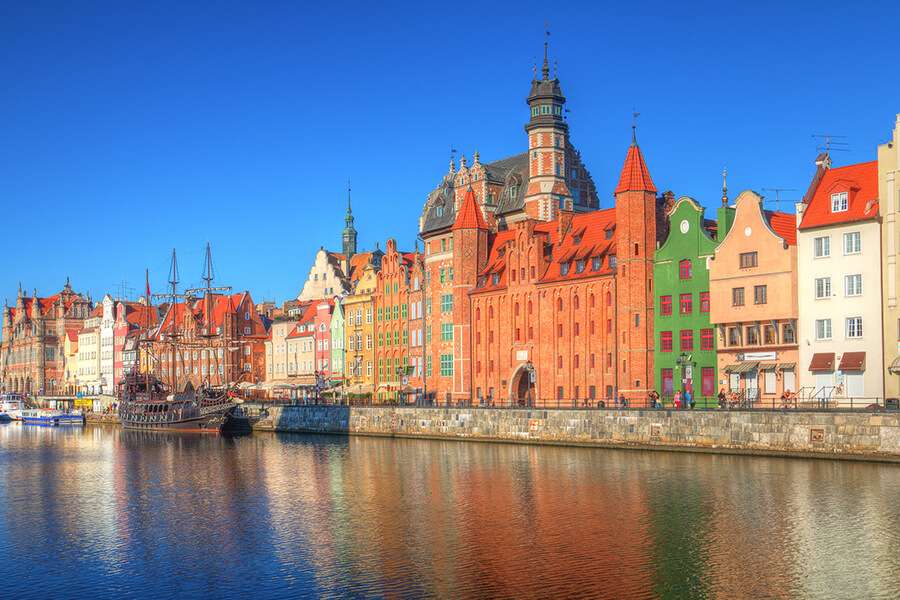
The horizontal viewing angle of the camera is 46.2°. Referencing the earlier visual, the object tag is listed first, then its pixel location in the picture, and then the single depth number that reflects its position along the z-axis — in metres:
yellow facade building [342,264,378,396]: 121.00
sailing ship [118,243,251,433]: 111.94
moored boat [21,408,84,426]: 151.50
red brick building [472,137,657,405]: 82.62
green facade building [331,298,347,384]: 129.00
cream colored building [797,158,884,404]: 67.12
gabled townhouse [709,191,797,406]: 72.31
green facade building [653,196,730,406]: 78.31
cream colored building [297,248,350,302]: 153.50
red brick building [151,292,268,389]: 144.62
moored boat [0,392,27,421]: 169.64
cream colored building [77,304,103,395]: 195.00
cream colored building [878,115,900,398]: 65.62
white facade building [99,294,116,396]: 189.75
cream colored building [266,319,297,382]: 145.50
